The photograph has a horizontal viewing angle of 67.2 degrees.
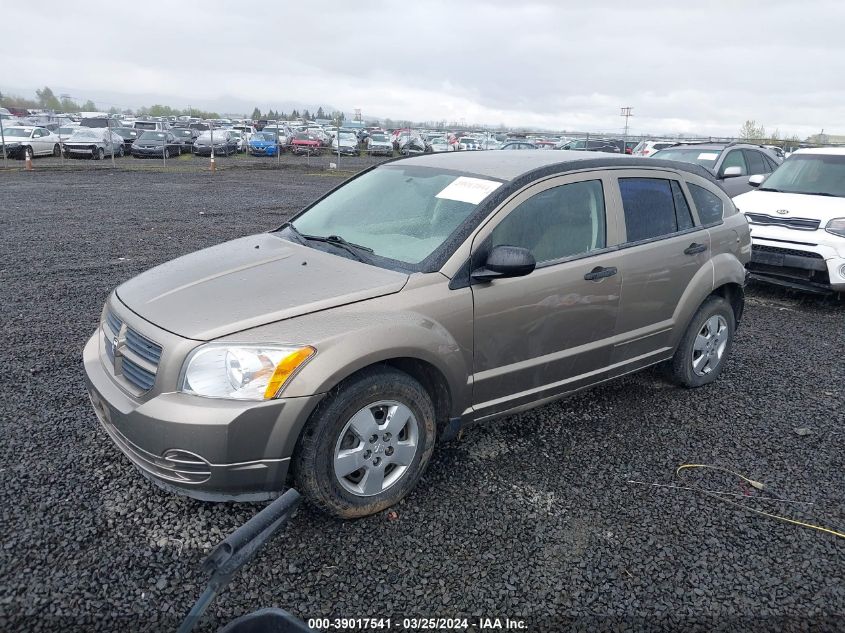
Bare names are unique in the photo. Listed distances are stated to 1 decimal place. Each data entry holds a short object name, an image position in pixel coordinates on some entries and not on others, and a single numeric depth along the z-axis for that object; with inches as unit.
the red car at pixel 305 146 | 1367.9
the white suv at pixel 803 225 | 273.7
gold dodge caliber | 108.4
